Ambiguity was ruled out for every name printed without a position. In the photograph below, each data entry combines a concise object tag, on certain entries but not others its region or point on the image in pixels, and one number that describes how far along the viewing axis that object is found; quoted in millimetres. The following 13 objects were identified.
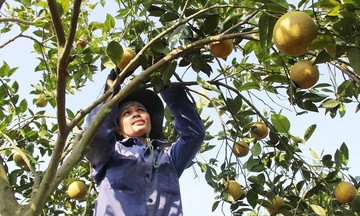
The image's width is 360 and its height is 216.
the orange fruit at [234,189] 1964
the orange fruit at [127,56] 1607
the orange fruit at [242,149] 2094
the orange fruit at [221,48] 1549
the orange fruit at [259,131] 1969
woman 1654
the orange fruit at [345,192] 1851
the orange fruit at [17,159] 2193
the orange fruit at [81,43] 1949
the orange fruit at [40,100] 2330
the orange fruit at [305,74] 1403
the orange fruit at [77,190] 2215
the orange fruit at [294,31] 1083
